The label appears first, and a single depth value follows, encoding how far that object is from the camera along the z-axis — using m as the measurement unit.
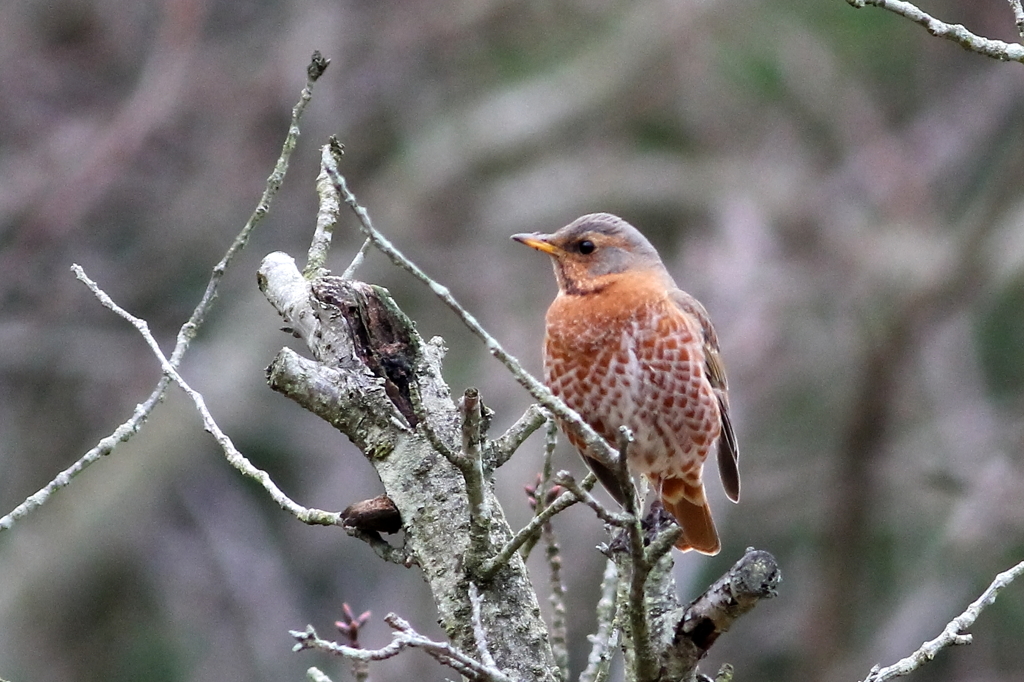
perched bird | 9.62
